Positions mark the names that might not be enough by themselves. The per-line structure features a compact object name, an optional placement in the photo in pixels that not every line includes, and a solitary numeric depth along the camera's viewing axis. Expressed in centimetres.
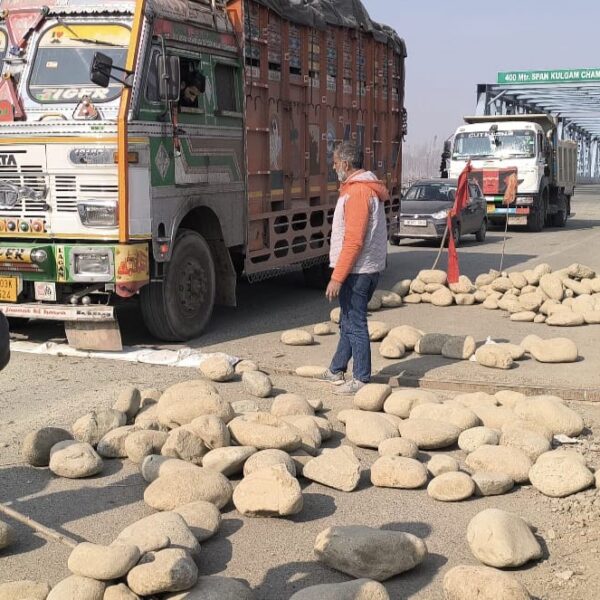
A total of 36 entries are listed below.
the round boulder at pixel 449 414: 617
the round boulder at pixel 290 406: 642
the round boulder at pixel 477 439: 587
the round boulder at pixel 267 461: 522
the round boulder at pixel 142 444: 559
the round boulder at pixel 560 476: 512
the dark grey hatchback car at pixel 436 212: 2114
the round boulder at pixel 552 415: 619
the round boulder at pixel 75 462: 544
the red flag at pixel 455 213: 1227
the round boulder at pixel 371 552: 415
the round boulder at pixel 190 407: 602
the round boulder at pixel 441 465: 540
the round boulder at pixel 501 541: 423
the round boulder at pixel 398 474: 527
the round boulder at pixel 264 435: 555
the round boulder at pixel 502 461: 536
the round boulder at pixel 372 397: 671
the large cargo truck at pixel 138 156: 845
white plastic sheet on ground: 847
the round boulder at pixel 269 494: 476
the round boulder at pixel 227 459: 527
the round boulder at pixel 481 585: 377
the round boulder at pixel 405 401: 657
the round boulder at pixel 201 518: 452
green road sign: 4662
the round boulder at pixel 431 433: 592
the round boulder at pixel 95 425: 591
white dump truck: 2548
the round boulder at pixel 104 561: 382
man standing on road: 719
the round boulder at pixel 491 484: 519
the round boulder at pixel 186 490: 482
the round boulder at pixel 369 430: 596
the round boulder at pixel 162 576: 378
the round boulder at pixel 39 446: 563
